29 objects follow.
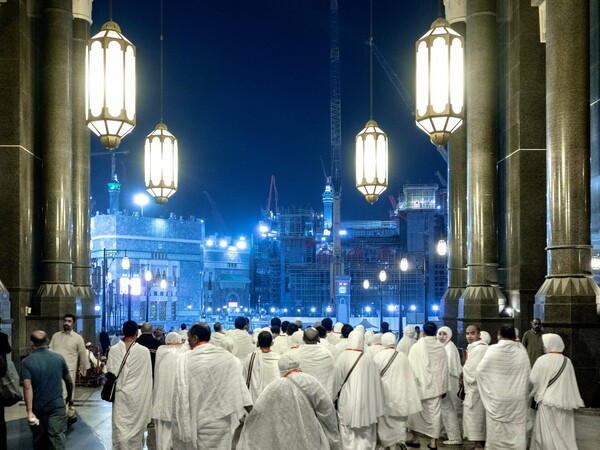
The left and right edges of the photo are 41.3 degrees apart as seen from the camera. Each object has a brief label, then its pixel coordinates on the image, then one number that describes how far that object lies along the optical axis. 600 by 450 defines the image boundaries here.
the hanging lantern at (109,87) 10.38
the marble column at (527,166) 16.73
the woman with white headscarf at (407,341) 13.21
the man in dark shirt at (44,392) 9.09
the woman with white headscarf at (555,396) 9.53
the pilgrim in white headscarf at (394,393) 10.70
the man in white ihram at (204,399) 7.76
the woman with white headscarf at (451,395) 11.90
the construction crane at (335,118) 138.30
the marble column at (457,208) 20.34
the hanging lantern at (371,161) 16.02
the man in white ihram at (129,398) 9.76
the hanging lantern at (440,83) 10.37
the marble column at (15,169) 16.91
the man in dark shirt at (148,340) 11.72
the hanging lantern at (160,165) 15.49
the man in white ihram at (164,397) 9.44
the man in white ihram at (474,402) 11.21
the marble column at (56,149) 18.20
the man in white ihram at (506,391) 10.02
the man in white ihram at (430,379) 11.64
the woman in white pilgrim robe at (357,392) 9.43
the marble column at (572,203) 12.39
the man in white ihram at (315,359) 8.70
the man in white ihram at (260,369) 10.96
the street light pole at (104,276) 36.50
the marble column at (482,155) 17.73
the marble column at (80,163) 20.67
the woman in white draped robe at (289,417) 6.46
